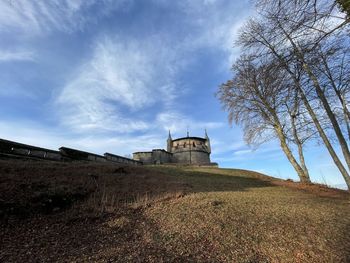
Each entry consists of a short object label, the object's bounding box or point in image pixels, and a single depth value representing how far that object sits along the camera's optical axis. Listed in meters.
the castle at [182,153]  46.44
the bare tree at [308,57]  6.14
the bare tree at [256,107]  20.50
